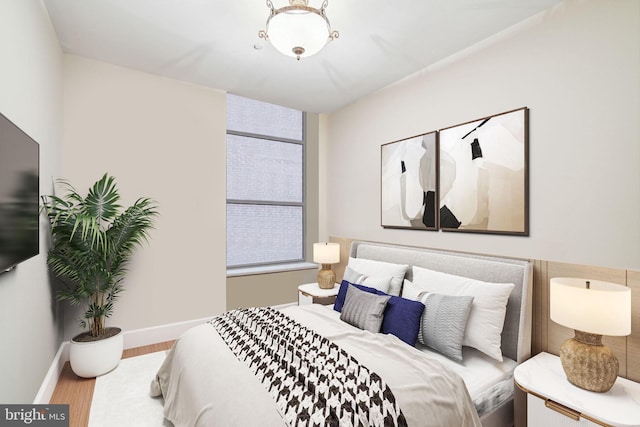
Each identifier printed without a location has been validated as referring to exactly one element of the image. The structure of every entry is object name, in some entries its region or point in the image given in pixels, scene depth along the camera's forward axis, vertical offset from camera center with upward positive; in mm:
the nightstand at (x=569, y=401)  1394 -918
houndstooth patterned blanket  1307 -824
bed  1379 -826
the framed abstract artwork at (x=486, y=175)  2170 +287
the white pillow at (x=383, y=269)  2564 -528
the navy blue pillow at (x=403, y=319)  2043 -737
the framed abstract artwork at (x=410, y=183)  2807 +291
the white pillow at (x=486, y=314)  1919 -658
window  3953 +396
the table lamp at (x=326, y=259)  3543 -555
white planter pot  2441 -1169
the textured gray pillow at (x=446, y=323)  1930 -726
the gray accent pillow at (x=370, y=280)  2549 -599
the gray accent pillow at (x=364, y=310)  2186 -728
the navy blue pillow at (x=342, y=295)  2595 -719
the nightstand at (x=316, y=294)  3348 -910
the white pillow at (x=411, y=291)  2294 -610
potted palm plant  2396 -361
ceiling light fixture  1711 +1060
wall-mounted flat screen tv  1295 +85
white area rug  1984 -1350
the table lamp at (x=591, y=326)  1502 -572
